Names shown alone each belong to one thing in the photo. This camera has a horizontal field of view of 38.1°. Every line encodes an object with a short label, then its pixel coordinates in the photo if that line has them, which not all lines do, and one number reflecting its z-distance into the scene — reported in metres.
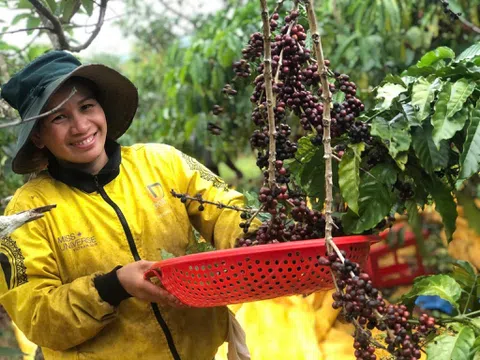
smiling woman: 1.58
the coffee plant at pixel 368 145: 1.40
